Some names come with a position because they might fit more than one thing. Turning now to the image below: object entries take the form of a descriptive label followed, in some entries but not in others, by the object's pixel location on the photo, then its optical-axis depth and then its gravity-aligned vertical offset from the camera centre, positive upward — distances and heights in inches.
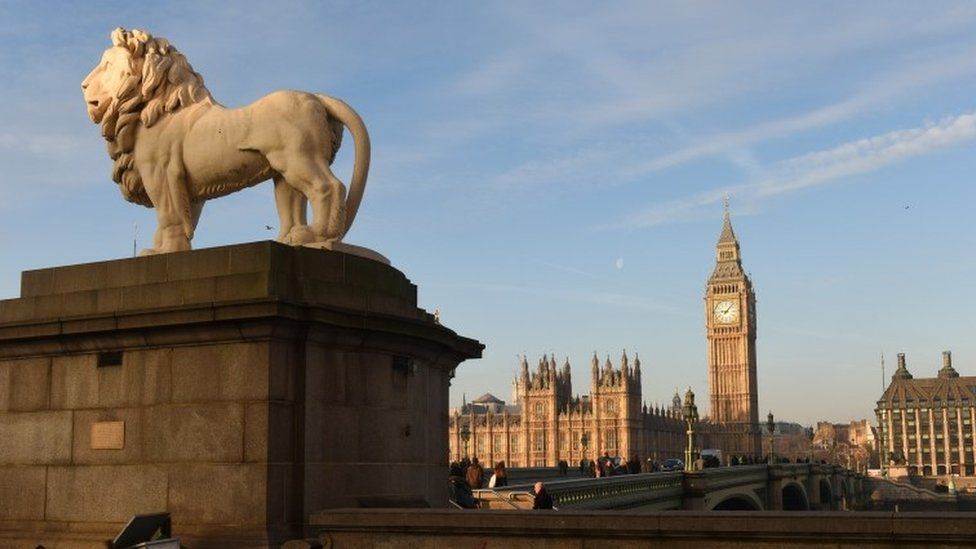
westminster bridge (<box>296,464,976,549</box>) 242.1 -28.2
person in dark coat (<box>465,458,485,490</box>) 729.0 -40.3
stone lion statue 363.6 +97.5
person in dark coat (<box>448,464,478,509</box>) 556.1 -41.2
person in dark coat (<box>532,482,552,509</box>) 589.9 -45.8
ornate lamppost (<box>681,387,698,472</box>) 1606.8 -4.8
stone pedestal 313.1 +7.8
